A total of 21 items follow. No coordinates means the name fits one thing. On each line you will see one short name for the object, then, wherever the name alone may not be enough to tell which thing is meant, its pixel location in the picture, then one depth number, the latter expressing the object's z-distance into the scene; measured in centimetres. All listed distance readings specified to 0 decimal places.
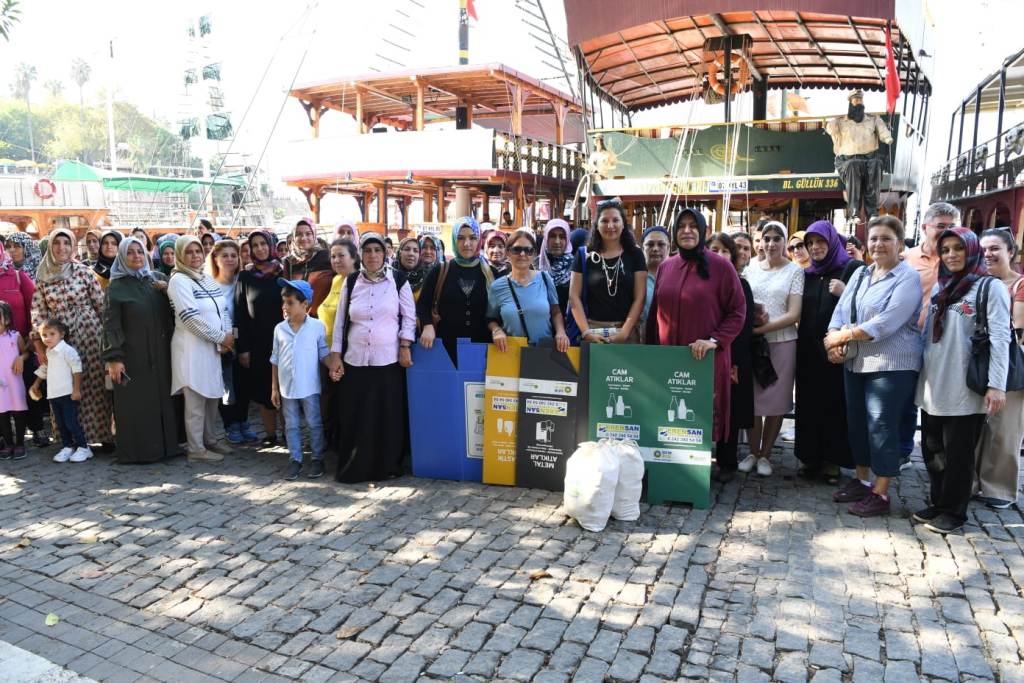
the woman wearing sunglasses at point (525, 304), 499
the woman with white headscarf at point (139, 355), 562
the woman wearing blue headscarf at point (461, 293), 531
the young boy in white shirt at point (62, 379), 575
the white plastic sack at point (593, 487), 425
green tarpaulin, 4119
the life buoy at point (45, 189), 2703
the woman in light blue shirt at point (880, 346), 426
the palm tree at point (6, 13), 618
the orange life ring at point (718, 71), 1432
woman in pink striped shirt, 518
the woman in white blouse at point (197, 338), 576
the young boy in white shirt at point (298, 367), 541
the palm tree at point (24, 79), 9312
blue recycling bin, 519
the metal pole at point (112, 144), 5589
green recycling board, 457
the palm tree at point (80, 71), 9500
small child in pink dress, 593
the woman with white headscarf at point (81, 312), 583
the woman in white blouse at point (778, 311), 501
